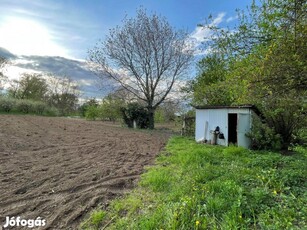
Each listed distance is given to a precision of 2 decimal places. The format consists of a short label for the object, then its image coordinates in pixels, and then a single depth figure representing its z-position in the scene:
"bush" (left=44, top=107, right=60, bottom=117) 31.05
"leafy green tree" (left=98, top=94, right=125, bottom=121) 20.11
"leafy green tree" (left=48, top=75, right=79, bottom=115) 38.97
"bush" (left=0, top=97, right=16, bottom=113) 25.47
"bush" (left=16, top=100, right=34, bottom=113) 27.42
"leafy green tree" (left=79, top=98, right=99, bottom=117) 37.69
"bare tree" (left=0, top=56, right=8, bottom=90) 29.09
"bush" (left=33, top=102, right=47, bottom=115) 29.32
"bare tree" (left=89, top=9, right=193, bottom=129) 16.72
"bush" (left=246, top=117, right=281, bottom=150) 8.55
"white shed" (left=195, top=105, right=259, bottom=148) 9.13
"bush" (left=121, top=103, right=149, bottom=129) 18.56
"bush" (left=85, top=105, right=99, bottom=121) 29.38
